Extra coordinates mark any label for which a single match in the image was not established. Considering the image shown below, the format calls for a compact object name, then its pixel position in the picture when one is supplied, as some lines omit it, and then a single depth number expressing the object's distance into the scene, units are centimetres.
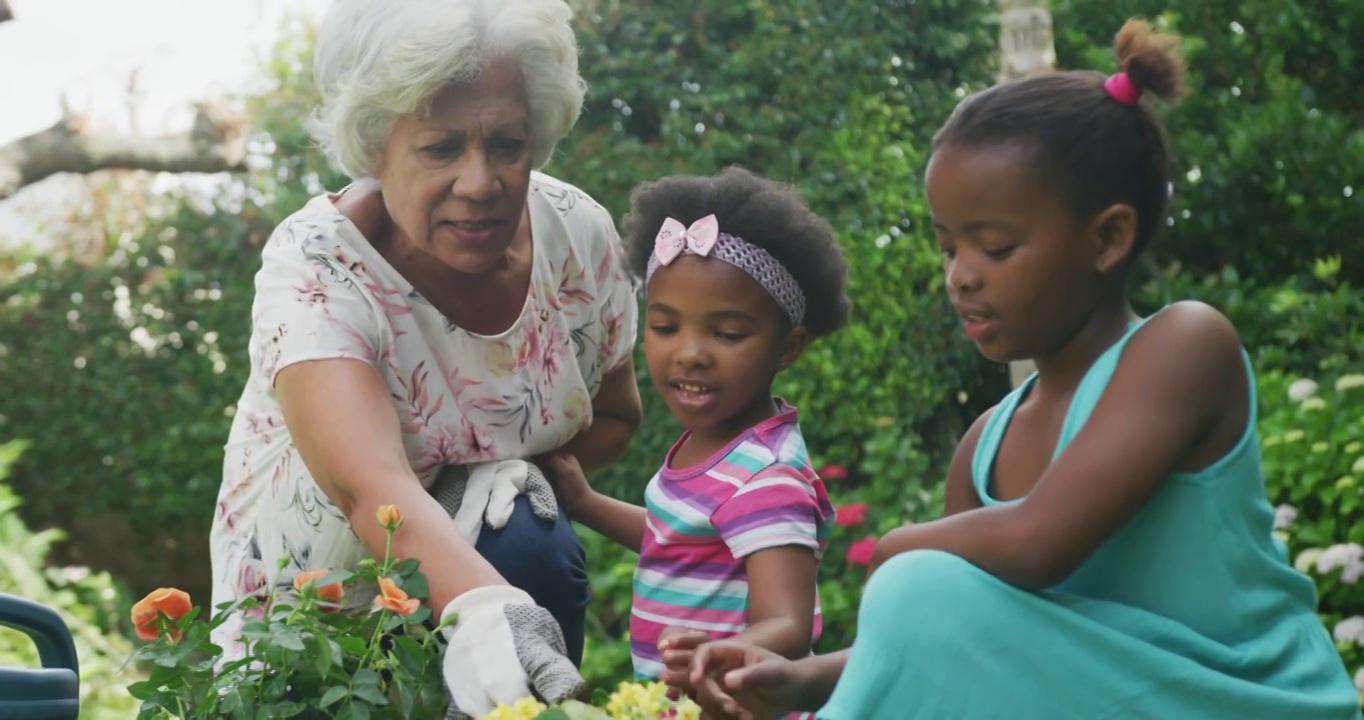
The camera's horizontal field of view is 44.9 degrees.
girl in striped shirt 265
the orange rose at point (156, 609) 230
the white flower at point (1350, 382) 484
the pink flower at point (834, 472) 554
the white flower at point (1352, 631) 442
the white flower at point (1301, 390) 491
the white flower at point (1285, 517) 463
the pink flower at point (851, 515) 530
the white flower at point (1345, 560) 443
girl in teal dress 212
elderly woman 280
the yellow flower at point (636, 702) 210
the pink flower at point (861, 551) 498
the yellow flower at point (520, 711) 202
